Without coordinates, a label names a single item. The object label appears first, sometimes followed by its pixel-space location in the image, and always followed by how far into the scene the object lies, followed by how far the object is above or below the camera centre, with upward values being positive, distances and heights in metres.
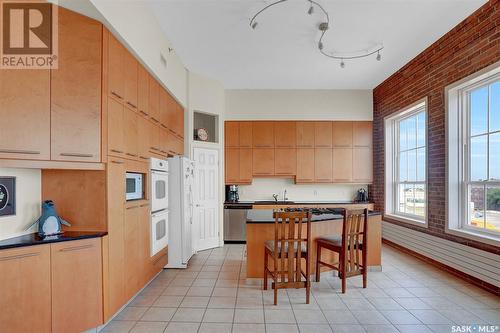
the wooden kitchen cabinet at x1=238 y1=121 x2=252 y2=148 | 5.74 +0.73
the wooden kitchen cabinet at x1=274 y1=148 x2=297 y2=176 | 5.77 +0.14
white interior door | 4.95 -0.58
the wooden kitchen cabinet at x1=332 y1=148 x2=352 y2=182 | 5.79 +0.09
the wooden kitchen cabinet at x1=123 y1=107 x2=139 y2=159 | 2.67 +0.36
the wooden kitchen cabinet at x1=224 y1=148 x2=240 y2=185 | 5.72 +0.09
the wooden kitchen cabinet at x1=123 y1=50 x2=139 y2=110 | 2.67 +0.92
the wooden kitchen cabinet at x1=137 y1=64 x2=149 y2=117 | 2.97 +0.88
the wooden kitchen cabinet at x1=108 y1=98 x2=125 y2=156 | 2.38 +0.37
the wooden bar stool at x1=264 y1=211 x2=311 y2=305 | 2.77 -0.92
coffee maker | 5.82 -0.55
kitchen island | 3.38 -0.86
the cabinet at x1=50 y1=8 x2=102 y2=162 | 2.11 +0.62
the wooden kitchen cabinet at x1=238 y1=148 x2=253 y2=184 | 5.73 +0.00
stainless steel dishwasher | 5.48 -1.16
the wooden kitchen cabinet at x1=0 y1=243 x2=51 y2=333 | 1.82 -0.86
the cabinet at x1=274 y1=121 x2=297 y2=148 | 5.77 +0.71
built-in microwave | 2.81 -0.19
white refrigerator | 3.91 -0.68
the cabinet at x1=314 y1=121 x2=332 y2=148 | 5.80 +0.74
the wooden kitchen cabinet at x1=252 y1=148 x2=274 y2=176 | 5.75 +0.11
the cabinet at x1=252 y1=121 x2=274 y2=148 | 5.76 +0.72
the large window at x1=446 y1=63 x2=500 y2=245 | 3.12 +0.15
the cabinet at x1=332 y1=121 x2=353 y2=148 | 5.81 +0.74
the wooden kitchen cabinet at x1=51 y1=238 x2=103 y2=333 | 2.05 -0.93
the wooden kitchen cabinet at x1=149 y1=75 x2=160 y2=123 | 3.29 +0.87
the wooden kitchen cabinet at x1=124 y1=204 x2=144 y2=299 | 2.66 -0.86
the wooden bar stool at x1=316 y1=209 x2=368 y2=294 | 3.08 -0.93
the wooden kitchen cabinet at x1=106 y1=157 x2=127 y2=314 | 2.36 -0.60
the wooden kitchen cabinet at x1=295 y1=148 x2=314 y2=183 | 5.78 +0.06
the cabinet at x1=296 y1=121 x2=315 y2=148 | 5.79 +0.69
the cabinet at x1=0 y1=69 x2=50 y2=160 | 1.88 +0.40
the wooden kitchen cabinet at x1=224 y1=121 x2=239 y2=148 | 5.73 +0.73
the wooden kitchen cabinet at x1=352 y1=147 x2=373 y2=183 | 5.81 +0.06
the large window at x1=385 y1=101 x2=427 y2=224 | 4.46 +0.07
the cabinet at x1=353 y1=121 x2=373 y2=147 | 5.82 +0.72
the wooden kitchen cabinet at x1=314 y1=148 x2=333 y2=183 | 5.79 +0.06
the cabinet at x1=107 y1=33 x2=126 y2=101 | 2.38 +0.92
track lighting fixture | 2.93 +1.78
